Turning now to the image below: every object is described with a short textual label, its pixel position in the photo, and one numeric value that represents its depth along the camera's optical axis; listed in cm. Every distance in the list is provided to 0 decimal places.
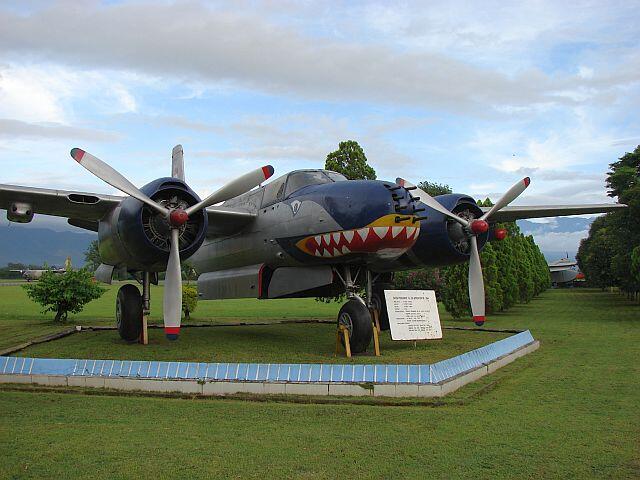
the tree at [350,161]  2844
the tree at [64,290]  2273
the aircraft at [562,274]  10388
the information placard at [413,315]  1334
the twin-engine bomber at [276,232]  1284
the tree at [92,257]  11160
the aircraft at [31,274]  9126
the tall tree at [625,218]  2928
